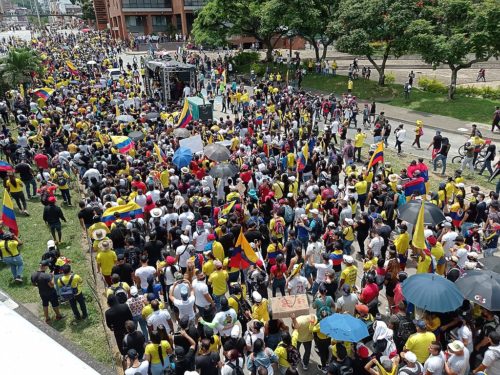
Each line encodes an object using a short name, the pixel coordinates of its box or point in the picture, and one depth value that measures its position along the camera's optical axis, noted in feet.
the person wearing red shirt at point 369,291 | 24.03
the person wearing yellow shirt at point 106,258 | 28.25
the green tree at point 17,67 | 88.63
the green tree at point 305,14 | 108.88
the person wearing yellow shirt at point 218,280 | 25.72
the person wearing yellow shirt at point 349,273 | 25.50
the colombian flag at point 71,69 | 98.39
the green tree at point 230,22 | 122.42
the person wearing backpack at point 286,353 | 20.38
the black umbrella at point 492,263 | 24.57
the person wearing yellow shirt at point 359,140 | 53.83
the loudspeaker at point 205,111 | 71.36
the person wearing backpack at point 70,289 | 26.61
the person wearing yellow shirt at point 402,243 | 29.48
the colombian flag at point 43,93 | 73.56
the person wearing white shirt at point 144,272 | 26.37
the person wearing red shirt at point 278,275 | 26.84
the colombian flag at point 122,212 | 33.17
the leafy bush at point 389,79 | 102.32
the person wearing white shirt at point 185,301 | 24.03
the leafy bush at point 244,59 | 132.36
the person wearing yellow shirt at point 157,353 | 20.52
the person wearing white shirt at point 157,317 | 22.26
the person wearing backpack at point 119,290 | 23.82
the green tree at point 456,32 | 75.97
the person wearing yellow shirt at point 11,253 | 31.17
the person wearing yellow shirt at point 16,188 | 41.67
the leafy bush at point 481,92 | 87.40
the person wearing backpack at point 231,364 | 19.56
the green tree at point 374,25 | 88.58
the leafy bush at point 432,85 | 92.99
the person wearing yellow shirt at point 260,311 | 22.44
